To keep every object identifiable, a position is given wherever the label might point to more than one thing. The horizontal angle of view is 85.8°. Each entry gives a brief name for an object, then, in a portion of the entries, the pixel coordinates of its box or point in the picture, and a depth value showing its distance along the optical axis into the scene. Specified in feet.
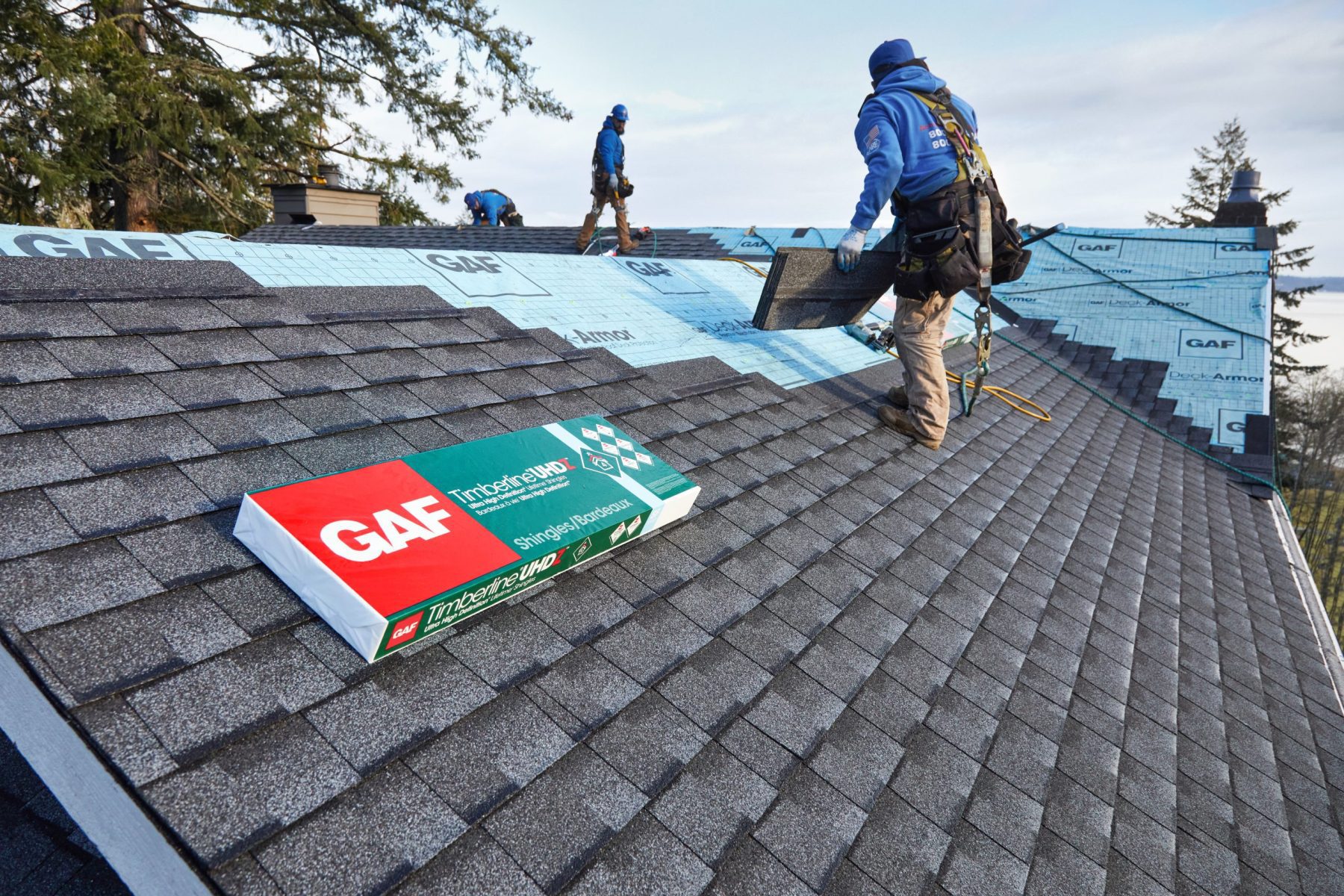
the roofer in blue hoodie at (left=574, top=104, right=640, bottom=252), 32.65
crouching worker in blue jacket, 53.36
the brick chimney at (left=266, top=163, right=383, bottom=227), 51.55
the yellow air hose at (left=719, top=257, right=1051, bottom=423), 21.57
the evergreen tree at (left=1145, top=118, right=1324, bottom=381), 104.01
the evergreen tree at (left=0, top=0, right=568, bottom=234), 44.42
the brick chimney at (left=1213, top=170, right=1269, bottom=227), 37.55
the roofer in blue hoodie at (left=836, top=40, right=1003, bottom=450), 13.50
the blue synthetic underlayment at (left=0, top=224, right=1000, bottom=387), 11.03
